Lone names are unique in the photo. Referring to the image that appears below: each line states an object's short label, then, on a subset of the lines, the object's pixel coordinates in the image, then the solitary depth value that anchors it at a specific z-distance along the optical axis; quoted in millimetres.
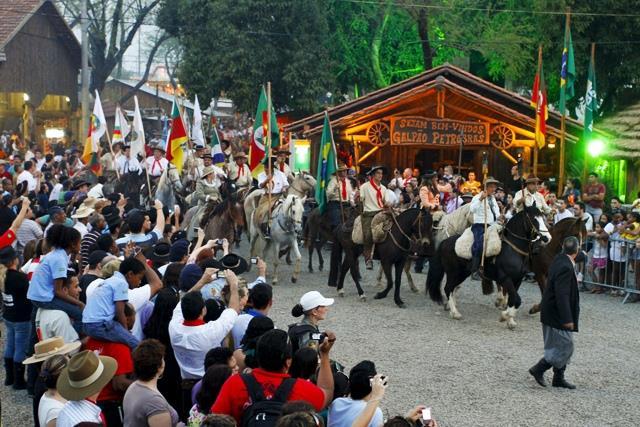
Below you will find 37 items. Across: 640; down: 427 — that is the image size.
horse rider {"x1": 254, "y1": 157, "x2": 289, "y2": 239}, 19547
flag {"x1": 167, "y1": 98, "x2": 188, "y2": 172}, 20406
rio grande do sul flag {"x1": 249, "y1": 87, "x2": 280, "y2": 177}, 19453
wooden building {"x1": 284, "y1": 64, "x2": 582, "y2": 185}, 26656
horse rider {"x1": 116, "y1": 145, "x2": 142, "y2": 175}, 24959
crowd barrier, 18156
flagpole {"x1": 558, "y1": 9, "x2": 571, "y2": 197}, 22925
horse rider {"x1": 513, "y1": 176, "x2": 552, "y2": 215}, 16344
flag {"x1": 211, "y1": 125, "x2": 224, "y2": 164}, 24547
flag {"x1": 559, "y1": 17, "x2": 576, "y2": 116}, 23250
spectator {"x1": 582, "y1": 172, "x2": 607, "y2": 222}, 22688
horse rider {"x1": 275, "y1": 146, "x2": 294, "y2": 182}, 22297
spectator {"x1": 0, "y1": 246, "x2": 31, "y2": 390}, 10852
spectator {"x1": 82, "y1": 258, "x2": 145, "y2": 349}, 8078
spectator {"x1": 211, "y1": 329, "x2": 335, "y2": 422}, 6016
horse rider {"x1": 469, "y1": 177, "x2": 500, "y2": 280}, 15641
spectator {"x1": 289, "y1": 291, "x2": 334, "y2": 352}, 7383
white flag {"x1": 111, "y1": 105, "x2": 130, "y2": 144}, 25594
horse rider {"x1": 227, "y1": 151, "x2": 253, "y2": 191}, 22391
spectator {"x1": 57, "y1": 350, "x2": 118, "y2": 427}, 6250
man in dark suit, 11359
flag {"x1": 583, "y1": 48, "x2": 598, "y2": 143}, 23078
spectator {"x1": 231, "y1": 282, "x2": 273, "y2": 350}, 7867
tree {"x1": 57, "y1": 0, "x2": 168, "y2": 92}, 51875
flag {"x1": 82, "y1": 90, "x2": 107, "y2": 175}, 22531
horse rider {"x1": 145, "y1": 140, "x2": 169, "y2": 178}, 24078
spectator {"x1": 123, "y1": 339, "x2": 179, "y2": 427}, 6320
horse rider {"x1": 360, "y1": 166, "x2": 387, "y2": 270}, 17719
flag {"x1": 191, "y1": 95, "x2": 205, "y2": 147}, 26016
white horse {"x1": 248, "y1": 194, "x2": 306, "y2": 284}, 19156
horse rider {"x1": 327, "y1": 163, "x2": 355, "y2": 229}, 20031
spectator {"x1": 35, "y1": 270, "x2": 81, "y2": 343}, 9148
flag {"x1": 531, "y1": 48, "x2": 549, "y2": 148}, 22953
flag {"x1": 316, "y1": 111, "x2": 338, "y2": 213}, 18875
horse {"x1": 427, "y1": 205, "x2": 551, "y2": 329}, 15461
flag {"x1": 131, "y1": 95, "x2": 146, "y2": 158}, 21266
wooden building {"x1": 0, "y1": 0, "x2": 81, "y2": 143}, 39375
